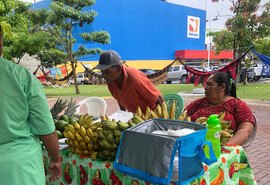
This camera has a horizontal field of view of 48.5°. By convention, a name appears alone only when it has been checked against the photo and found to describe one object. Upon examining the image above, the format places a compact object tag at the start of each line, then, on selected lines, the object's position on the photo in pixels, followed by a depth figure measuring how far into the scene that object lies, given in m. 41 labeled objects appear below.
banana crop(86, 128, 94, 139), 1.99
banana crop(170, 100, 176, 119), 2.25
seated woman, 2.69
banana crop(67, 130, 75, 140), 2.04
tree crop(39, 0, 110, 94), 13.91
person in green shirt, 1.45
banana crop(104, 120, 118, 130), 1.91
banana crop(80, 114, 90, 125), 2.23
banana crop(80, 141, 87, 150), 1.99
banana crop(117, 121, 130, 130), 1.88
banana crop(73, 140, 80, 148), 2.03
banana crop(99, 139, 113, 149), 1.87
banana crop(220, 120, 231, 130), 2.22
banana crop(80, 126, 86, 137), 2.01
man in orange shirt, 2.93
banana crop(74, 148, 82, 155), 2.04
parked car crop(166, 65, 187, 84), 23.15
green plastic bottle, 1.84
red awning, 33.62
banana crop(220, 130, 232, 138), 2.12
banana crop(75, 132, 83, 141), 2.00
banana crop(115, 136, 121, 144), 1.85
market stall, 1.85
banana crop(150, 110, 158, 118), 2.15
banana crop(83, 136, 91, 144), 1.97
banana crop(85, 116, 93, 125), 2.19
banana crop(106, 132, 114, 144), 1.87
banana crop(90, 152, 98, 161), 1.95
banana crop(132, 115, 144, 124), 2.01
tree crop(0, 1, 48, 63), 11.09
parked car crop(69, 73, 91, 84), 26.21
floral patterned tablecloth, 1.82
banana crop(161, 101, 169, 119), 2.21
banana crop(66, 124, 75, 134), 2.09
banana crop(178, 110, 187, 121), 2.19
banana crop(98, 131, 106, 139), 1.91
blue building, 29.38
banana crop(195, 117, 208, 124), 2.25
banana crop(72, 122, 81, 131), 2.08
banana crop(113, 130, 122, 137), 1.86
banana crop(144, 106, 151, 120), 2.15
